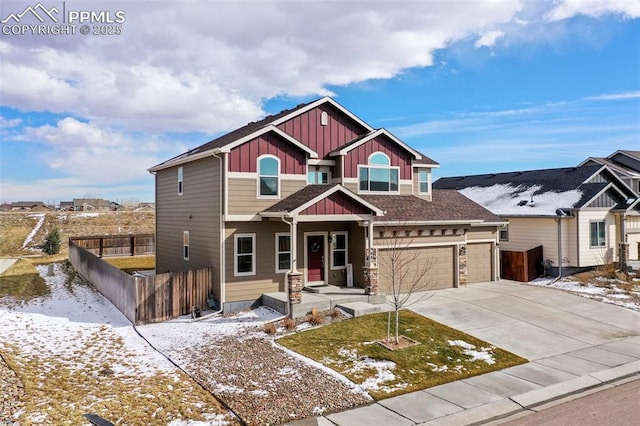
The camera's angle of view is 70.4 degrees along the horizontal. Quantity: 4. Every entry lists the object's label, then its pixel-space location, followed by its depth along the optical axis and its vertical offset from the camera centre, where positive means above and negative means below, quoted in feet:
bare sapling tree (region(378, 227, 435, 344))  63.22 -6.12
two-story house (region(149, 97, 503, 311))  54.85 +1.36
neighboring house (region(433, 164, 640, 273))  80.74 +0.44
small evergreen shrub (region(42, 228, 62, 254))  116.37 -5.01
